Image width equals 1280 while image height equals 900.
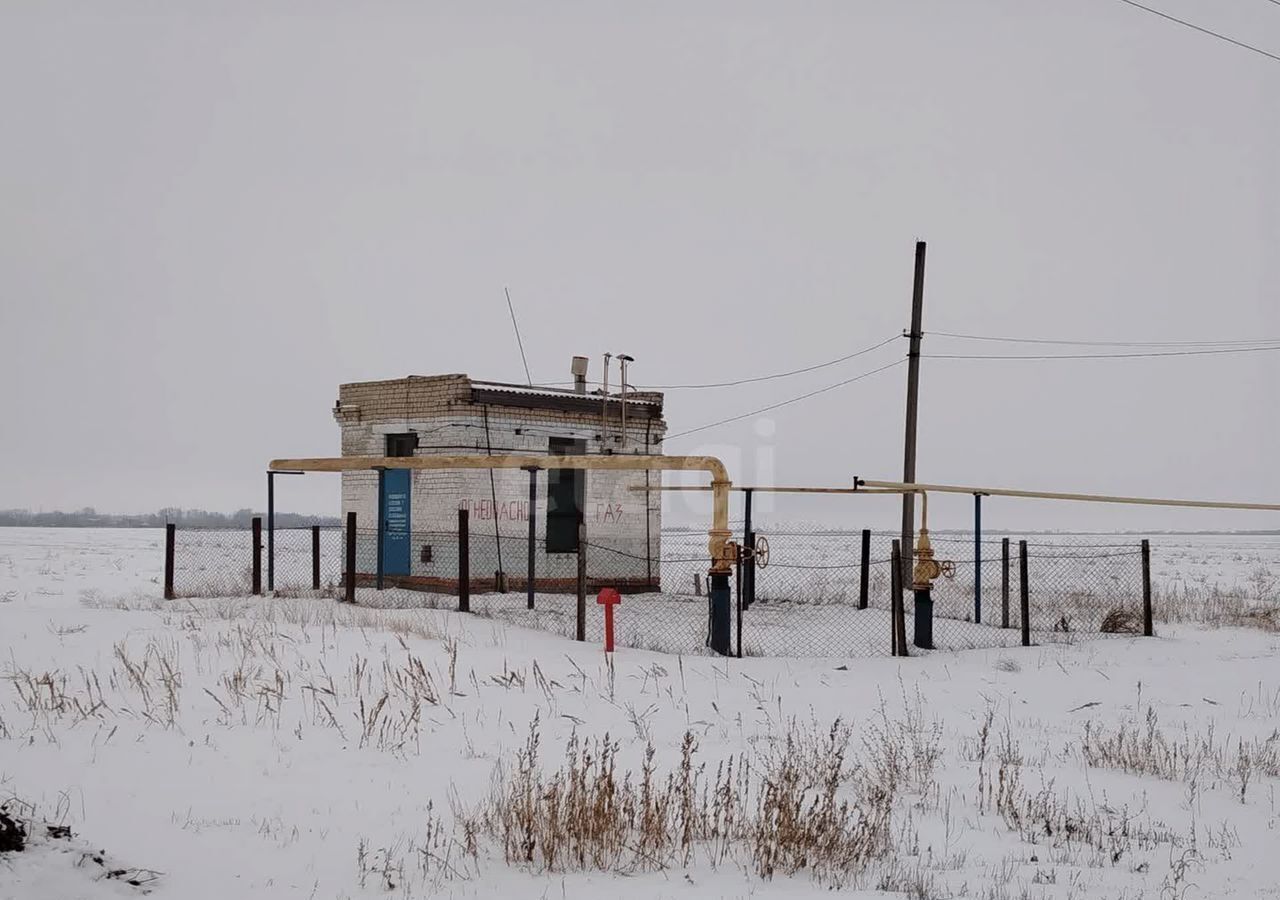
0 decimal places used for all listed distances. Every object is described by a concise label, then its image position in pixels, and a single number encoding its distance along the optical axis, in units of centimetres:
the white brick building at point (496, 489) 2120
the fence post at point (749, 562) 1771
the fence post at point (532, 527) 1722
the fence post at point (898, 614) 1334
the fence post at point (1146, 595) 1529
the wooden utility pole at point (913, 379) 2100
